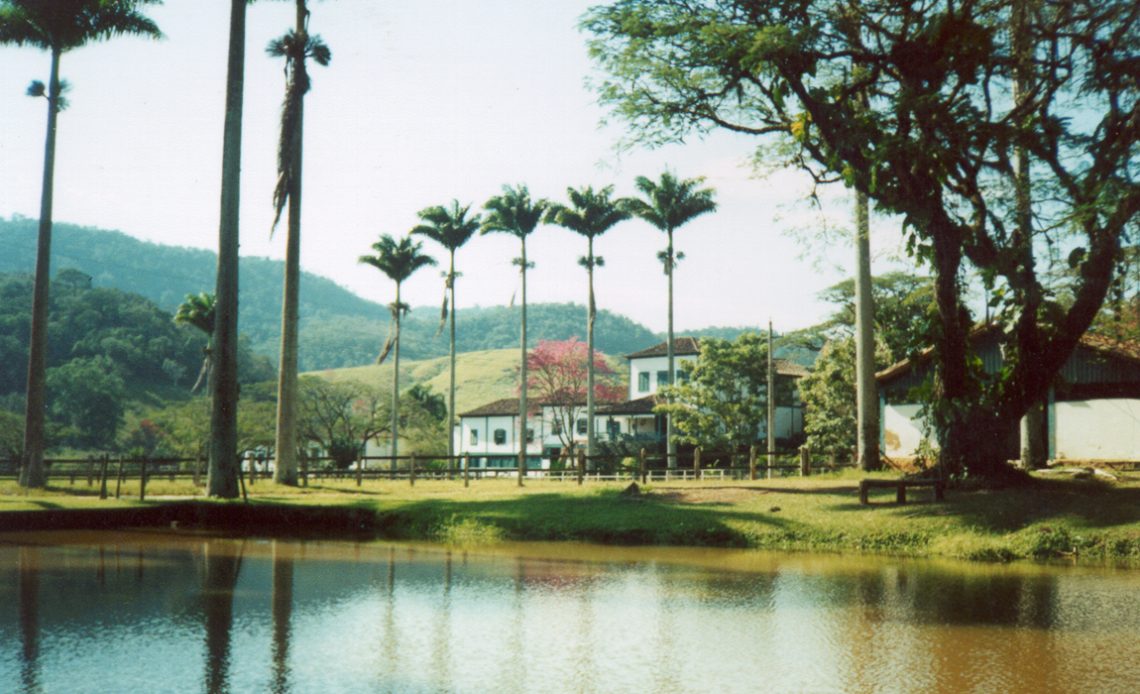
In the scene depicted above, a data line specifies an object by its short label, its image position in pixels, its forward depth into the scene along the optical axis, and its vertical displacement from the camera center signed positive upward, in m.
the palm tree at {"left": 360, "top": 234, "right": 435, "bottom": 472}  55.34 +10.08
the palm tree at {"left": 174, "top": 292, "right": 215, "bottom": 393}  51.22 +6.56
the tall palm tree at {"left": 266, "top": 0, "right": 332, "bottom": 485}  30.81 +7.28
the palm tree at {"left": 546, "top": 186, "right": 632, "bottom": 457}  51.34 +11.77
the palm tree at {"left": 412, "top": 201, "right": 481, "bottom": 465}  53.69 +11.55
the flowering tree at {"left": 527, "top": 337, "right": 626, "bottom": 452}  68.81 +4.46
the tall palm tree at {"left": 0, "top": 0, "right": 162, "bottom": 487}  29.91 +12.70
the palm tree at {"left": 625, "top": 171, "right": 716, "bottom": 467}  51.19 +12.30
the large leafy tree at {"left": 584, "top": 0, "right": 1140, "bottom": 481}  17.61 +6.08
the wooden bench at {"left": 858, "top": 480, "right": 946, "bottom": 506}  20.62 -0.92
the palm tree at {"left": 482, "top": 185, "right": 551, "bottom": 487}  51.78 +11.88
